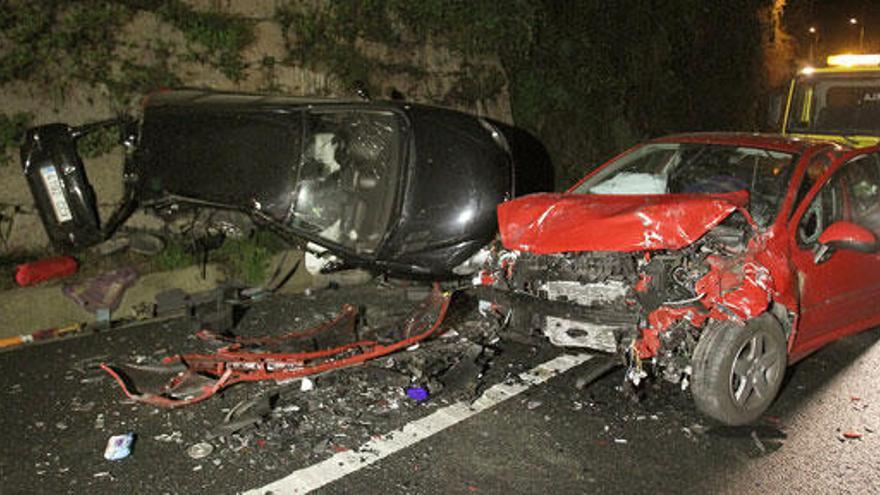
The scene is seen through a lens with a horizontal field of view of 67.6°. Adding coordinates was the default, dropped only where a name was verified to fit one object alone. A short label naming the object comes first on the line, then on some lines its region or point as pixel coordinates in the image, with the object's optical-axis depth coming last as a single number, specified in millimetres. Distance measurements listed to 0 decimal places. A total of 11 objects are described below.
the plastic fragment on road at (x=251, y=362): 3996
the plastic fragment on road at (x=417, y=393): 4109
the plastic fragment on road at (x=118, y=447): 3410
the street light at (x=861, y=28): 37538
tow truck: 7586
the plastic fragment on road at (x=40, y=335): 5023
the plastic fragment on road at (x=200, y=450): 3439
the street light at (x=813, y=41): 19344
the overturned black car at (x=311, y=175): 4672
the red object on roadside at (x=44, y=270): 5344
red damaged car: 3729
